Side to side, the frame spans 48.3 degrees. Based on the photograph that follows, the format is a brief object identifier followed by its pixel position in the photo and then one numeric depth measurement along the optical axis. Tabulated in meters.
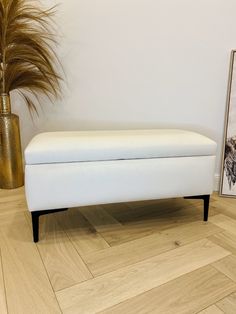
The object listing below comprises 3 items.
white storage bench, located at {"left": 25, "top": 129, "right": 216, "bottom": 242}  1.08
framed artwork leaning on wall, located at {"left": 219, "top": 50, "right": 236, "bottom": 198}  1.63
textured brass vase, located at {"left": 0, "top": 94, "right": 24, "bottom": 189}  1.65
